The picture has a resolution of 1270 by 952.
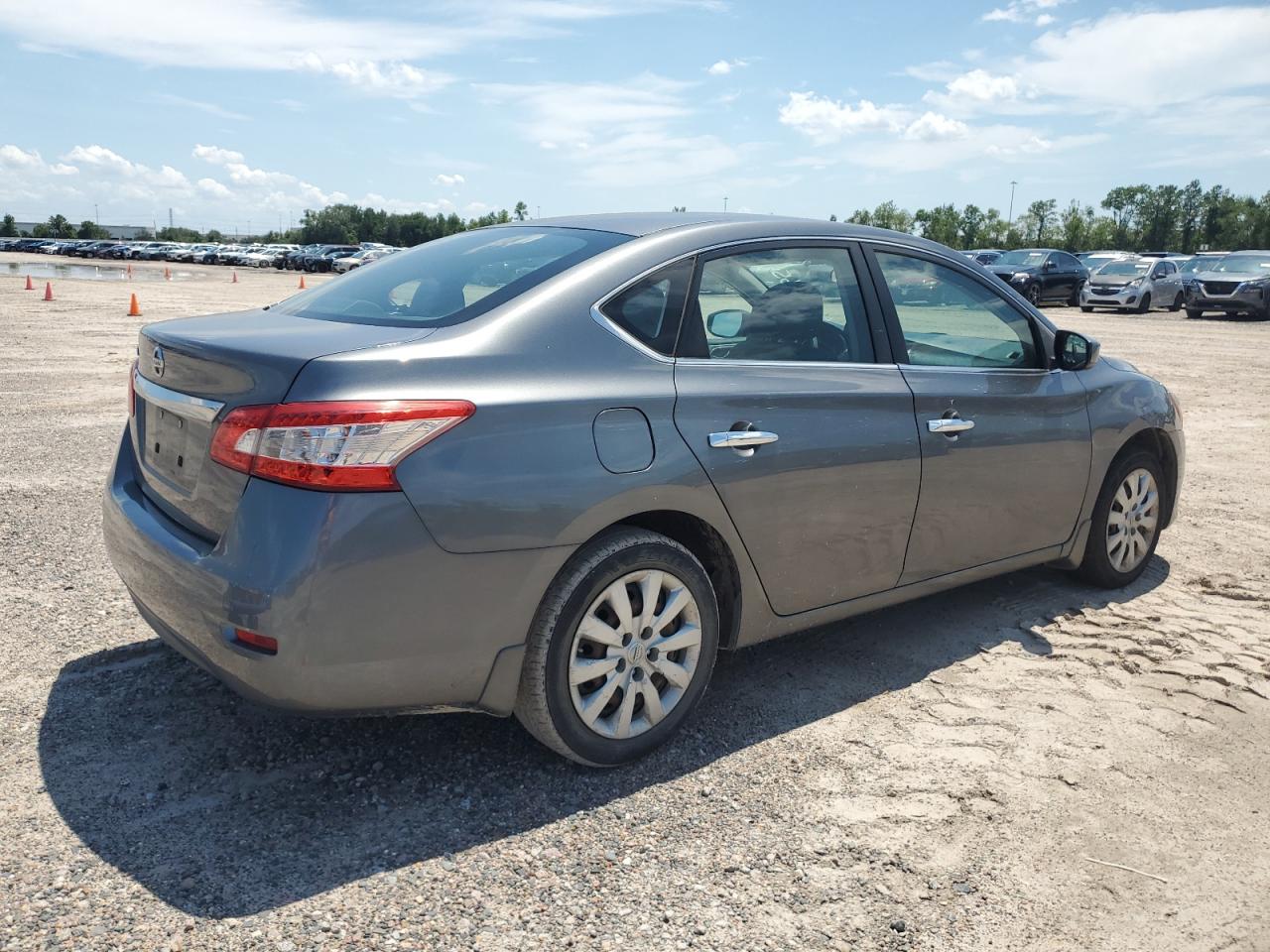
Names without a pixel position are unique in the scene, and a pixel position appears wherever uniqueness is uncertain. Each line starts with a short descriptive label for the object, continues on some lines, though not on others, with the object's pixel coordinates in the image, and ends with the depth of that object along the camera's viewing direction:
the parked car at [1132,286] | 28.80
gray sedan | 2.75
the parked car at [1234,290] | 27.12
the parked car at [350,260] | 59.38
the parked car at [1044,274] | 29.14
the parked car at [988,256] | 32.53
